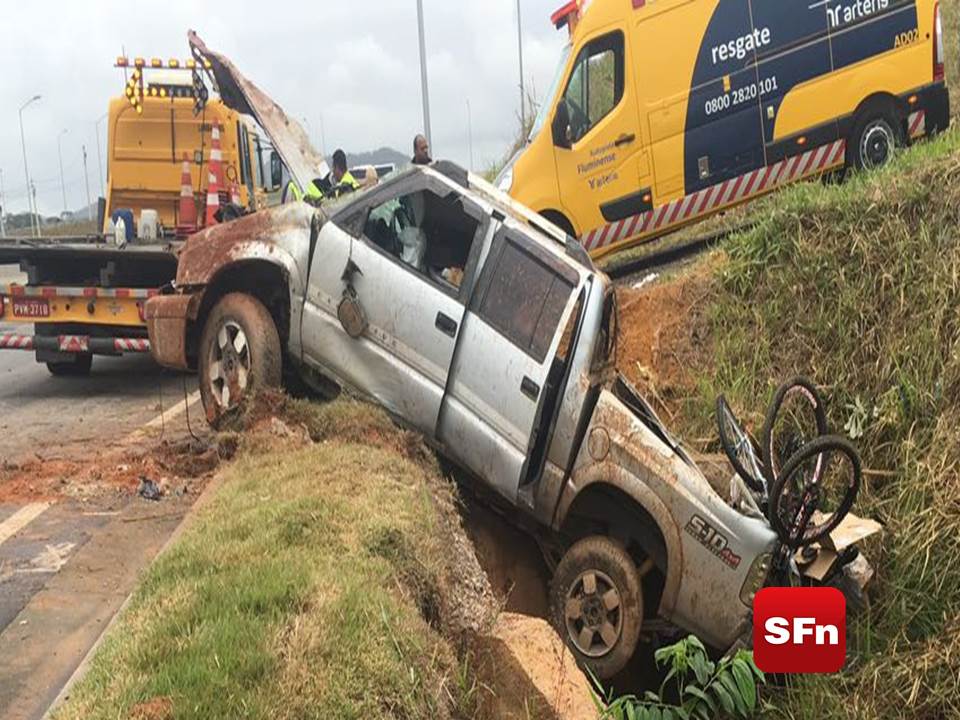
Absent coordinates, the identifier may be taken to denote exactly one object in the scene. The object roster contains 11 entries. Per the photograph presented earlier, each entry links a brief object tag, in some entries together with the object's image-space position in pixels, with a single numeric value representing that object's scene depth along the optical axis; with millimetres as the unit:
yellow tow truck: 9023
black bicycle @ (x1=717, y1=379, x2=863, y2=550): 5016
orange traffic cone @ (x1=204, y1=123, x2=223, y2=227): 10711
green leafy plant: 3928
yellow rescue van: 8977
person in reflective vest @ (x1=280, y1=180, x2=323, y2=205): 8395
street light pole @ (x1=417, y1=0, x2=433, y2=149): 17989
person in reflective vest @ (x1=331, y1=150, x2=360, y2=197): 10398
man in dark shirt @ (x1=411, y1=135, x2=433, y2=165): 10703
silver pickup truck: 5094
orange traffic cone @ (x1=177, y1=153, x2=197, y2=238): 10992
